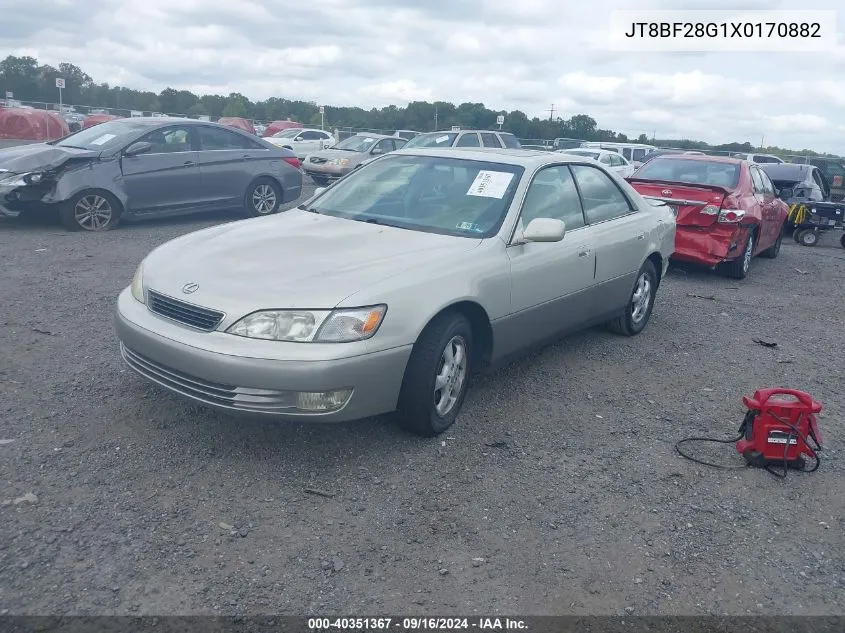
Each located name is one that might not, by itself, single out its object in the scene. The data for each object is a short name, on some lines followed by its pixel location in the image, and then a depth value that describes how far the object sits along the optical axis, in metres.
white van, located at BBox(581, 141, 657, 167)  28.44
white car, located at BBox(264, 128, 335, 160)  26.56
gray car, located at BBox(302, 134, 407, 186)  17.98
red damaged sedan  8.91
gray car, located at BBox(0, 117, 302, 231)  9.27
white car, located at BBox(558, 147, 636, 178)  20.80
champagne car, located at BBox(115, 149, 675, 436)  3.60
